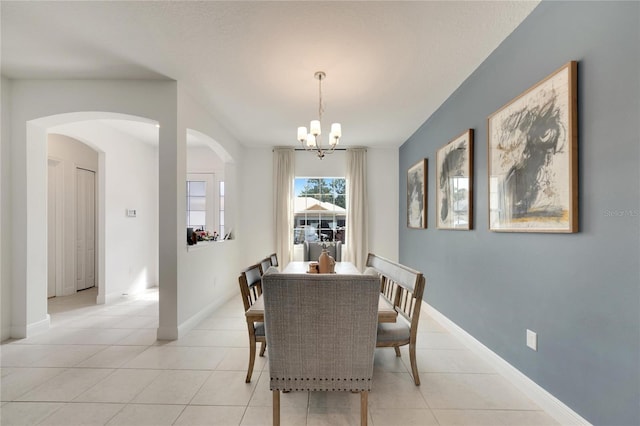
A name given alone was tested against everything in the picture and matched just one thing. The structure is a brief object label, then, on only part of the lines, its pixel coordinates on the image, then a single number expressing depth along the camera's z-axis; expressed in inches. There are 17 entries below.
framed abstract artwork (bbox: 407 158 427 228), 161.6
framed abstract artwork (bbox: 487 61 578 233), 64.7
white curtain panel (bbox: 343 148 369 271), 212.1
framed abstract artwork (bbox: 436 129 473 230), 110.1
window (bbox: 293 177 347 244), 225.8
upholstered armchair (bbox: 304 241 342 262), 171.2
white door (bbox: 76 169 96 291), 200.5
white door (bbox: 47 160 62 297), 181.6
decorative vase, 102.4
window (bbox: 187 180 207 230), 233.3
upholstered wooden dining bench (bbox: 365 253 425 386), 80.4
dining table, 72.8
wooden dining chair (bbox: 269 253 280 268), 127.0
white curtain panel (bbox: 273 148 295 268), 211.1
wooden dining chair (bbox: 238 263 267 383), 82.1
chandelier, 109.5
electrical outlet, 76.5
